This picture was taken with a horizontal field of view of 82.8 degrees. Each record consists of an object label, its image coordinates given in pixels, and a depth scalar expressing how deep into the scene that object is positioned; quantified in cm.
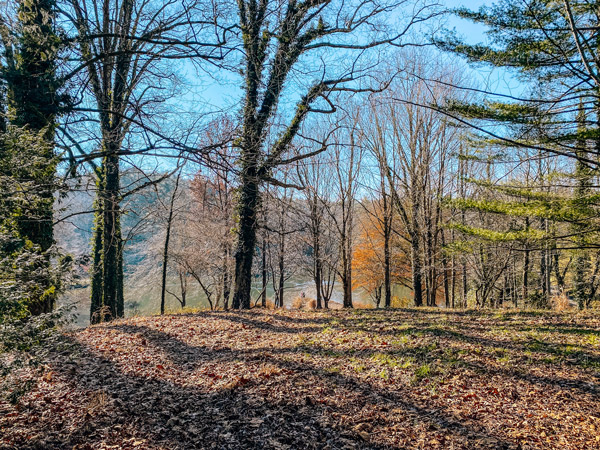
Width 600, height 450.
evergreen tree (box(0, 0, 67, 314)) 377
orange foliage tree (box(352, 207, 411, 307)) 2212
